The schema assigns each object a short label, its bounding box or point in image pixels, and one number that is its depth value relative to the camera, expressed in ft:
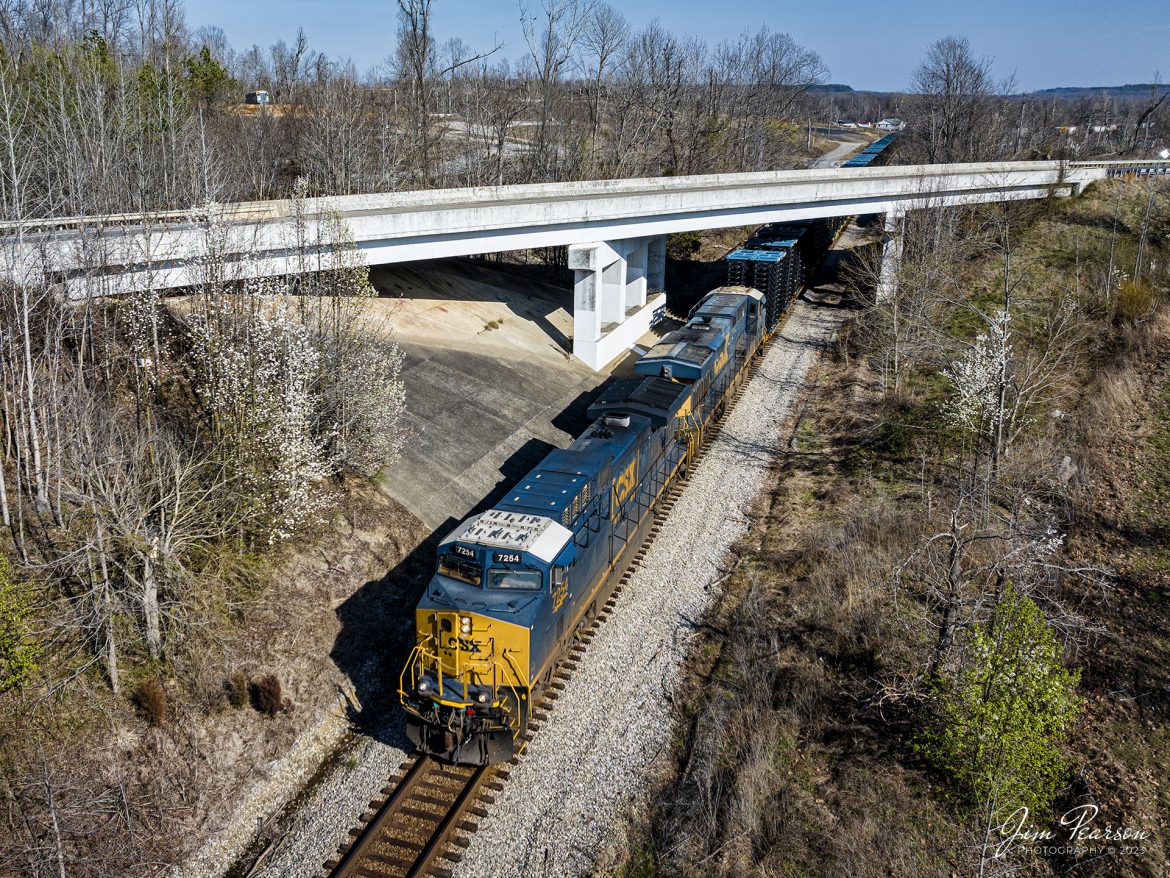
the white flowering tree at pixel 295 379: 62.59
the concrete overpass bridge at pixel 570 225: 66.85
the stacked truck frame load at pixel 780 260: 122.52
